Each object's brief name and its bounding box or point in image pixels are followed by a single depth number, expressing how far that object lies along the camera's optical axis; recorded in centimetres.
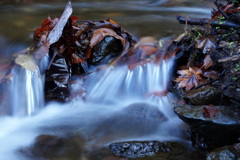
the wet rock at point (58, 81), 379
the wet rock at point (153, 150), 267
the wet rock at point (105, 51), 421
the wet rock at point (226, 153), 220
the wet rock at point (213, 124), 246
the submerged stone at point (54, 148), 285
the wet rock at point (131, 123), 317
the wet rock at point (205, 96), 286
